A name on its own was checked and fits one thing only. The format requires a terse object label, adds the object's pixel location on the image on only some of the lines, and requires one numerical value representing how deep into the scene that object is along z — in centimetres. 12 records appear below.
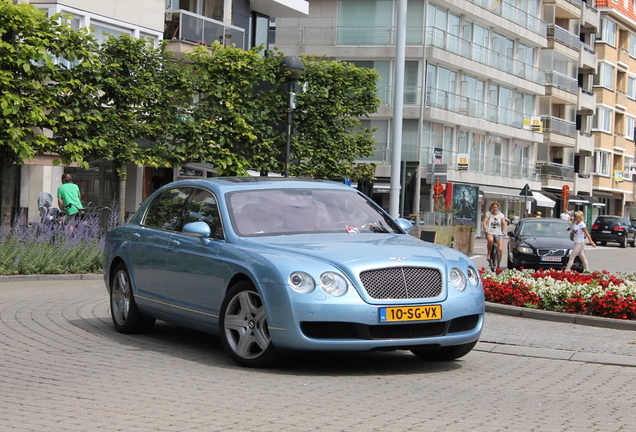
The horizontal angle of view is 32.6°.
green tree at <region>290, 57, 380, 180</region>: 3042
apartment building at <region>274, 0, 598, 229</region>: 5672
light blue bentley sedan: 833
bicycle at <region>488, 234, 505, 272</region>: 2695
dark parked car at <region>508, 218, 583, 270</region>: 2655
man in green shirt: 2345
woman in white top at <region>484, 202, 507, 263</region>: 2692
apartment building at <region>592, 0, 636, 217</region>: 8612
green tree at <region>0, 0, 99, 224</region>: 2245
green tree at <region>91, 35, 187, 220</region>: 2605
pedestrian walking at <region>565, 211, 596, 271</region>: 2530
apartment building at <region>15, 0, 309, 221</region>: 3219
